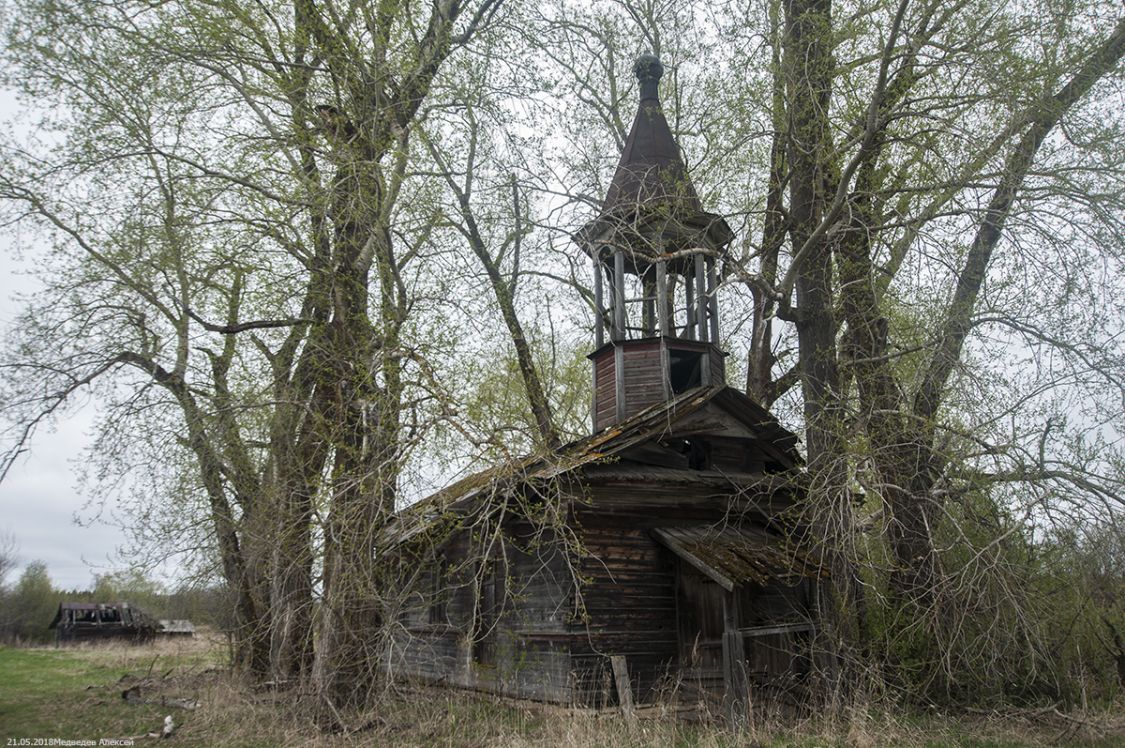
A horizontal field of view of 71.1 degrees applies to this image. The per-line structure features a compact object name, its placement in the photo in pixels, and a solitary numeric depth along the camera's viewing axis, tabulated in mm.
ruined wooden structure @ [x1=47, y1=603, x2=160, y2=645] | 35906
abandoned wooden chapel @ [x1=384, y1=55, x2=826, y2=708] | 10711
